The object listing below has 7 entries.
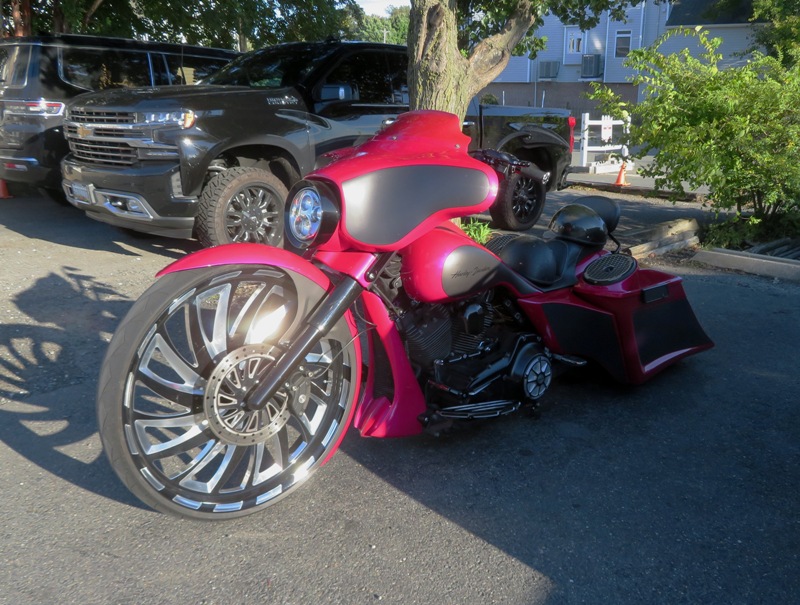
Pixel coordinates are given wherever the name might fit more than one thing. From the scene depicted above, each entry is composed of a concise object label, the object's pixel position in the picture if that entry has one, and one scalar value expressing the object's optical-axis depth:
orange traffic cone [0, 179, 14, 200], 10.91
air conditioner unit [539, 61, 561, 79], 39.06
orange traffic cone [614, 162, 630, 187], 12.37
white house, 32.88
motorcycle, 2.76
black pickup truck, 6.44
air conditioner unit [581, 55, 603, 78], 37.71
